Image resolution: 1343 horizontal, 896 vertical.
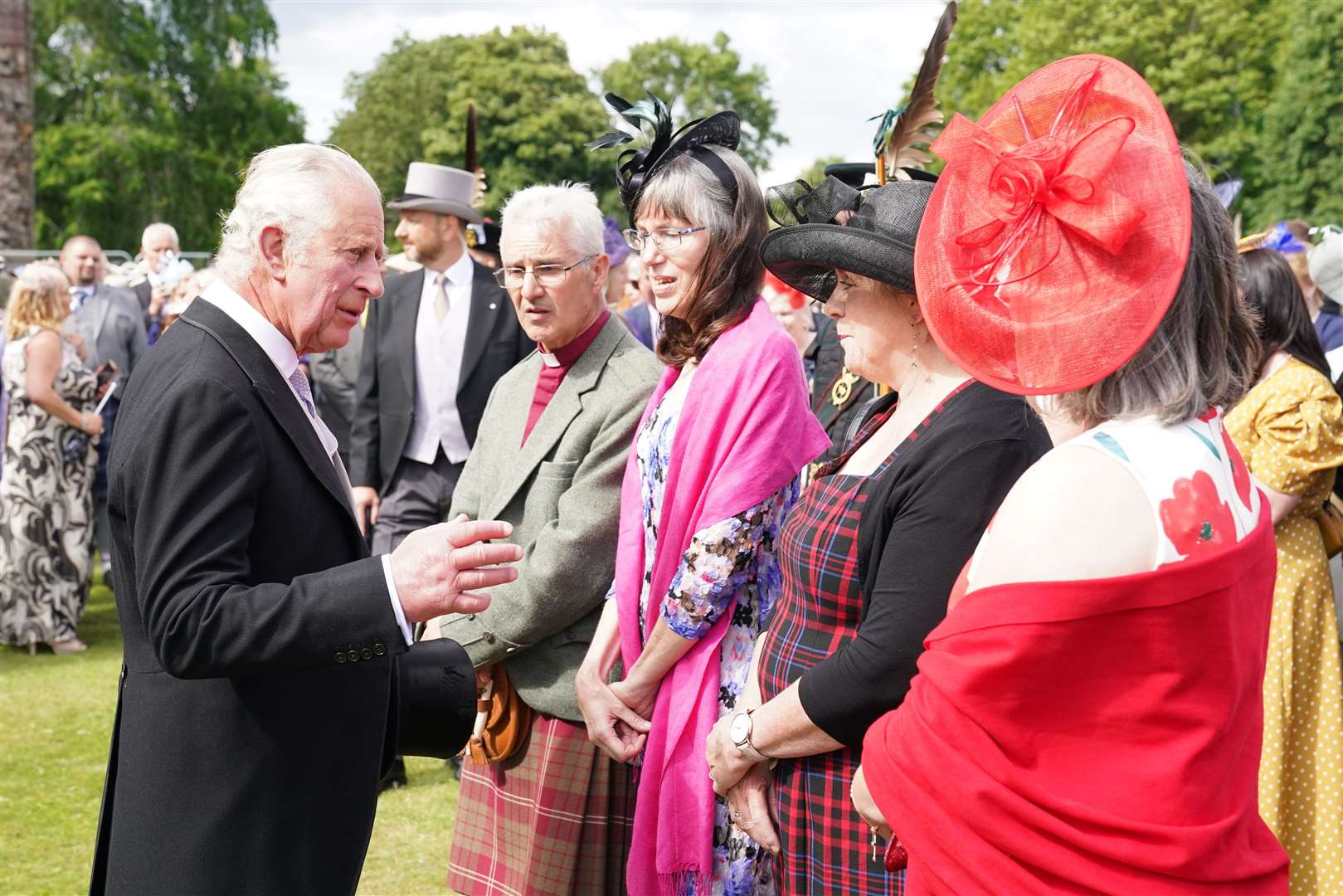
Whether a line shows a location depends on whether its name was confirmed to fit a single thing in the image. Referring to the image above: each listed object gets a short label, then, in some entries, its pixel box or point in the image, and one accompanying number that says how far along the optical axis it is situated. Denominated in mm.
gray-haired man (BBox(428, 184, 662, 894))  3518
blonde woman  8438
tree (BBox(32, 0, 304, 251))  31266
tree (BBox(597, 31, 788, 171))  80688
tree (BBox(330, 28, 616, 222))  51188
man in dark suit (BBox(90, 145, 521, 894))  2098
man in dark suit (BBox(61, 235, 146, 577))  10219
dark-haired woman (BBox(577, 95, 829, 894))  3059
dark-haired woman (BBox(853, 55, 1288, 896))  1708
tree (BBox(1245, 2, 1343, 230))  34031
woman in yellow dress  4078
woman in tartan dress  2383
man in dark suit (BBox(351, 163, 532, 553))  5695
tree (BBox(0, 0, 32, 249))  11617
